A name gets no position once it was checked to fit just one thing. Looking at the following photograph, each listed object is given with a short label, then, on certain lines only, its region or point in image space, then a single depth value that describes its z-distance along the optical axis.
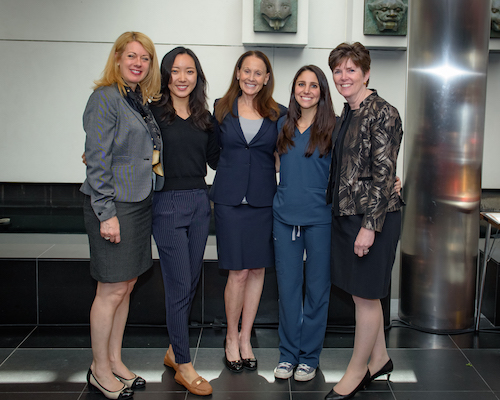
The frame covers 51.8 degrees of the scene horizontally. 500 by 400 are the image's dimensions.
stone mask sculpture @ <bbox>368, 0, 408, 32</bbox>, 5.07
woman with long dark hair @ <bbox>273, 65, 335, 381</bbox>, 2.49
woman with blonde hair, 2.22
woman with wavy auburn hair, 2.61
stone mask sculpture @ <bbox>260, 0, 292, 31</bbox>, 5.02
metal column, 3.07
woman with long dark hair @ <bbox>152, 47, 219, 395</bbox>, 2.49
